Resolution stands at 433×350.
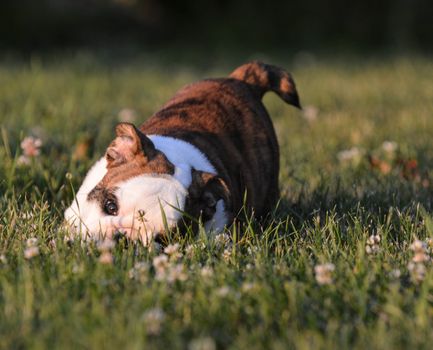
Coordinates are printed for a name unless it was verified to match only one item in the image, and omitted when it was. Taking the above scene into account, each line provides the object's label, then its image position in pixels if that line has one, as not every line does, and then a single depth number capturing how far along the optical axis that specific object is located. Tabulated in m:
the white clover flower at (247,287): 5.69
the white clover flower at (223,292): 5.49
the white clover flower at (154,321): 5.01
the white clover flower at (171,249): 6.50
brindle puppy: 7.17
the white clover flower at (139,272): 5.85
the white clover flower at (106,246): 6.36
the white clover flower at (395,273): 6.18
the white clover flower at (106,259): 6.08
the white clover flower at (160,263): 6.07
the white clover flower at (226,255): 6.69
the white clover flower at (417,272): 6.12
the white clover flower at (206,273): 5.94
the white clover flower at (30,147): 9.92
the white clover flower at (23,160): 9.80
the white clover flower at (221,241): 7.03
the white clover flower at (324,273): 5.85
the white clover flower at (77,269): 6.00
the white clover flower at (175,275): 5.80
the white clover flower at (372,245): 6.80
